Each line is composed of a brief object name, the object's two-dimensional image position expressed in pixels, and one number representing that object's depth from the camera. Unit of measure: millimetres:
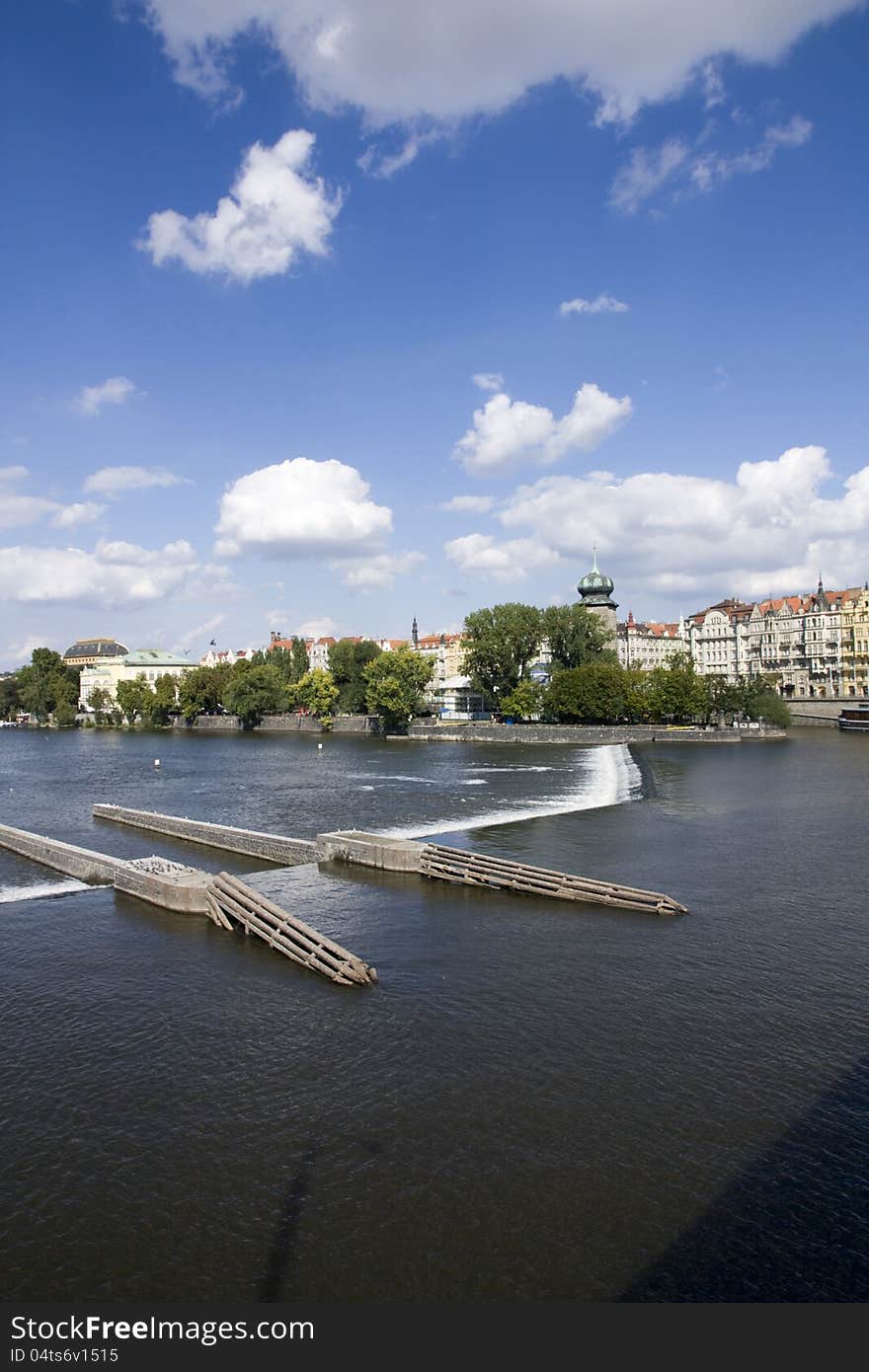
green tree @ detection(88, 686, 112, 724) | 175875
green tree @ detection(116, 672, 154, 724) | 164375
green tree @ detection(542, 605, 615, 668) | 136250
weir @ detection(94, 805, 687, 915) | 26797
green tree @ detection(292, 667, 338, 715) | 141875
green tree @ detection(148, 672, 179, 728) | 160625
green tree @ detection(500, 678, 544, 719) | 126688
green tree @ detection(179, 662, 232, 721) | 158125
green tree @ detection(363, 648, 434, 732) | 127194
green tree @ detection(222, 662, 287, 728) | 146625
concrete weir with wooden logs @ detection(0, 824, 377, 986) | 20891
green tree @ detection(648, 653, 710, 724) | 117562
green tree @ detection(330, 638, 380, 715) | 146250
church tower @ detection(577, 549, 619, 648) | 165625
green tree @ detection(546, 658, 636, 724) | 119562
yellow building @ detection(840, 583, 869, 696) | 143625
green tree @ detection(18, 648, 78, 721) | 176625
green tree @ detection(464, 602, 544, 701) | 132375
